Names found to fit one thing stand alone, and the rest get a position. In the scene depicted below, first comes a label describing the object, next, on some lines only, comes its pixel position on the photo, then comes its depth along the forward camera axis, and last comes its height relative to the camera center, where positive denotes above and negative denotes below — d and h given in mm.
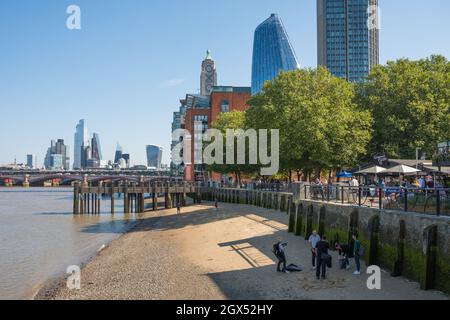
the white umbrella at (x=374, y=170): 26927 -634
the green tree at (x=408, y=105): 40938 +4884
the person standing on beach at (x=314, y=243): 19938 -3579
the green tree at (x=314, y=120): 40844 +3579
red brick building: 123375 +13138
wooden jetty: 62625 -4275
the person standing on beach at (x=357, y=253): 18422 -3703
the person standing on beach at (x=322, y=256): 18141 -3765
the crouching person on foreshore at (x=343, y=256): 19438 -4051
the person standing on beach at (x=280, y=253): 19781 -3995
